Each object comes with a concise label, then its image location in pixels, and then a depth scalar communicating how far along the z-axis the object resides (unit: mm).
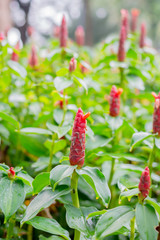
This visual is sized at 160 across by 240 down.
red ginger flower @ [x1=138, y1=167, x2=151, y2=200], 1006
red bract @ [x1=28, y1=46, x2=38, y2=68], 1595
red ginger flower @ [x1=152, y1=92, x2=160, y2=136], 1135
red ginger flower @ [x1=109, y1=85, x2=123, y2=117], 1228
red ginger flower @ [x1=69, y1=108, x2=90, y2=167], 1041
